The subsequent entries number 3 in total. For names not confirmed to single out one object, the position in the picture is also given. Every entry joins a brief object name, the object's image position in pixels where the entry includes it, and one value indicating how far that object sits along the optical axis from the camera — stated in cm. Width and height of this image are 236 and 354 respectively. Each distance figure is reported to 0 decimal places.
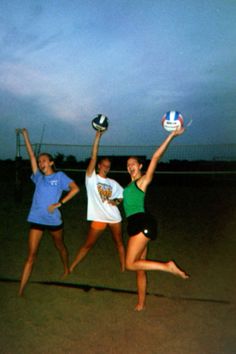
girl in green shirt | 425
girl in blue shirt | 493
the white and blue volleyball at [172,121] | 463
